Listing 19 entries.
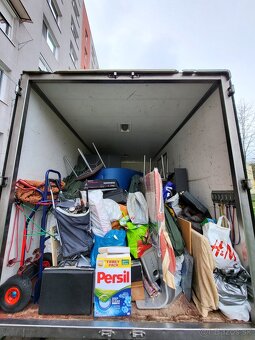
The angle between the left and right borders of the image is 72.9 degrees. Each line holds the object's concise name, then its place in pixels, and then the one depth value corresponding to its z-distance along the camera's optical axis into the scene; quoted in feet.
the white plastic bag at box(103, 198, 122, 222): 6.54
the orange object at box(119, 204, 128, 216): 6.97
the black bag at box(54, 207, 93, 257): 5.39
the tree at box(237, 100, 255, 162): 32.50
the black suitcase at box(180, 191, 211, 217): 6.54
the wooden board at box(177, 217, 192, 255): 5.32
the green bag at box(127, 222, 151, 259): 5.80
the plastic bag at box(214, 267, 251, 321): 4.04
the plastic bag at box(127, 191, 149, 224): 6.54
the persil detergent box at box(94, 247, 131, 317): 4.17
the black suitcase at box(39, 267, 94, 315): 4.20
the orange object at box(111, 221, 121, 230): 6.51
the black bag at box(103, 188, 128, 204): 7.90
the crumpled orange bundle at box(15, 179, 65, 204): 5.22
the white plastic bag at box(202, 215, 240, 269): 4.67
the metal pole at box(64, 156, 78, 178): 9.88
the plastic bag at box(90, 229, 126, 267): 5.68
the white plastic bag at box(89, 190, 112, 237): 6.11
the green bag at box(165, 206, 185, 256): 5.20
